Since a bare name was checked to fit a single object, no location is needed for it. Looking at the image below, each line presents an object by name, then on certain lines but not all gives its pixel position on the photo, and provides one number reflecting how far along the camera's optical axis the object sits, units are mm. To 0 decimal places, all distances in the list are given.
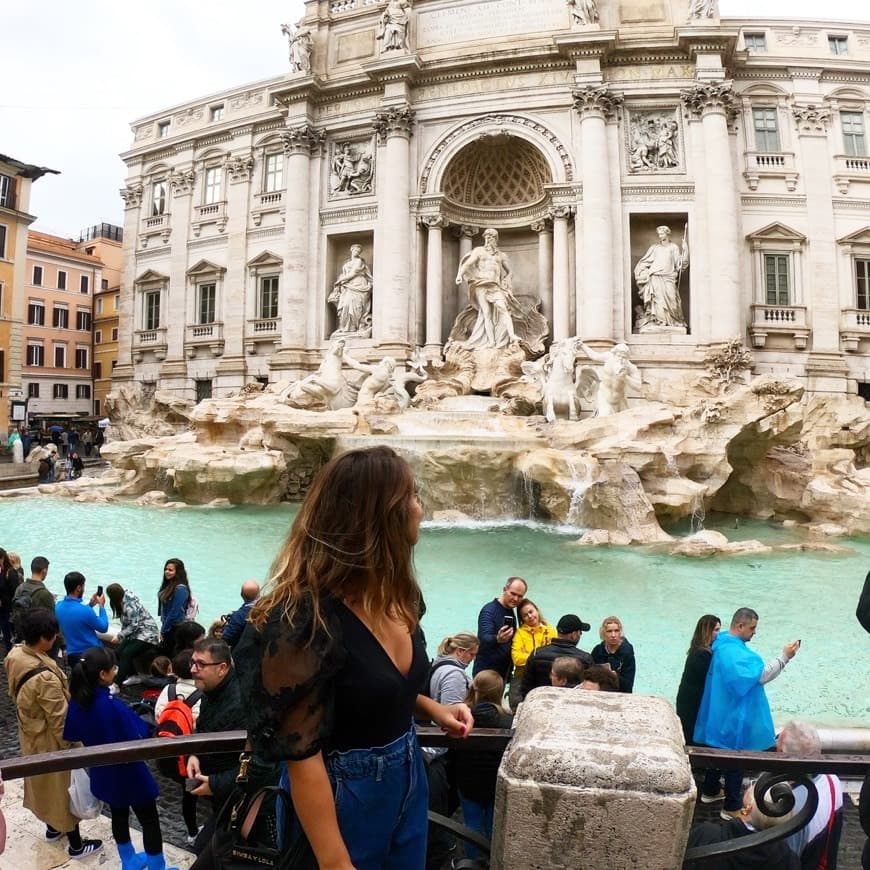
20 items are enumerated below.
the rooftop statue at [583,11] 17750
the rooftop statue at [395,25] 19203
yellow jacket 4035
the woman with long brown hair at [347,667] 1189
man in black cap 3422
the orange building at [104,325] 34031
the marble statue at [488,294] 17766
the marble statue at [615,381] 12992
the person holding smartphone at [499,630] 3996
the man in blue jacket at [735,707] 3098
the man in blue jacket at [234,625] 3678
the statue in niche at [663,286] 17828
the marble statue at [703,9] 17531
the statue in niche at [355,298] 19875
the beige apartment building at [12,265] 26812
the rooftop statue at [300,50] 20422
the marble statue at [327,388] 14617
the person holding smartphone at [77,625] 4355
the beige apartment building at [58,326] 32312
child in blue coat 2580
